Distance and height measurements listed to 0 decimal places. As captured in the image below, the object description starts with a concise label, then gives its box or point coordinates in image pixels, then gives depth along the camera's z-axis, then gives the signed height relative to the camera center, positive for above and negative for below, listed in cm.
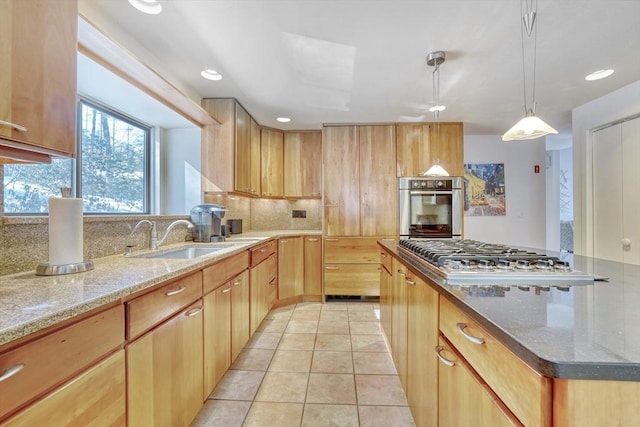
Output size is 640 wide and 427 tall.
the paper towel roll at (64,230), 110 -6
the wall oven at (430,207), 348 +10
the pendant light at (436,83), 200 +116
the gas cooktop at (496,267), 98 -21
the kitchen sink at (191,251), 200 -28
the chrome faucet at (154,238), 187 -16
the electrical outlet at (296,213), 416 +3
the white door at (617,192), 262 +23
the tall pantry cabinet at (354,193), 351 +28
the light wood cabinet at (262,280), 237 -64
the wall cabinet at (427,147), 350 +87
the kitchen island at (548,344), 48 -26
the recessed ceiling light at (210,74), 223 +117
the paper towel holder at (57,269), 108 -22
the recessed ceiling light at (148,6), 146 +114
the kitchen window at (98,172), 148 +29
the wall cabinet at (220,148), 276 +68
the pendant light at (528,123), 146 +50
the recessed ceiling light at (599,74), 230 +121
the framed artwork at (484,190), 418 +38
